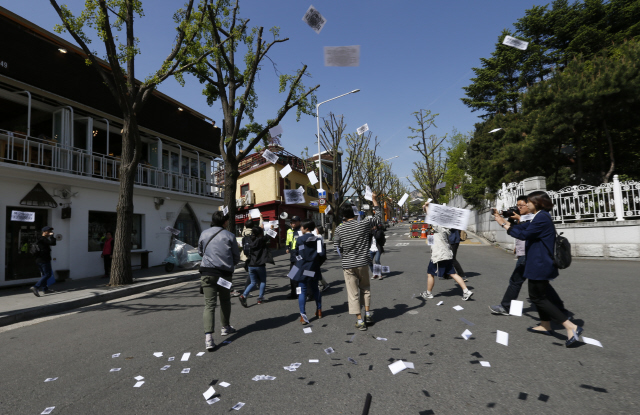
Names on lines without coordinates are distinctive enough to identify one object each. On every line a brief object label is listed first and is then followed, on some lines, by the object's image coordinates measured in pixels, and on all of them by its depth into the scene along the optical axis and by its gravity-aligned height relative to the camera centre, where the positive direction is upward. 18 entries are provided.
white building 10.77 +2.58
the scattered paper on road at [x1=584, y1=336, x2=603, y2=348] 3.79 -1.43
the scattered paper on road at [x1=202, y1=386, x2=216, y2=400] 3.00 -1.51
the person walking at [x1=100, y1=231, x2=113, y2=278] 12.27 -0.82
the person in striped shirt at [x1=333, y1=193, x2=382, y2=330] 4.89 -0.57
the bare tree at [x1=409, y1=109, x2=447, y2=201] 34.25 +5.90
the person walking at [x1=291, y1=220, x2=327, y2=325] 5.38 -0.66
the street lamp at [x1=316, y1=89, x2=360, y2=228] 23.60 +9.14
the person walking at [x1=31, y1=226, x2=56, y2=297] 8.75 -0.62
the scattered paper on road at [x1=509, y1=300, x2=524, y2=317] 4.25 -1.13
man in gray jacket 4.58 -0.54
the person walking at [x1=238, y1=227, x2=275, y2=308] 6.95 -0.66
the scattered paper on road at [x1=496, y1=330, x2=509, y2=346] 4.02 -1.45
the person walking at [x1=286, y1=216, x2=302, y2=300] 7.29 -0.47
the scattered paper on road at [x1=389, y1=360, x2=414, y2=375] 3.39 -1.48
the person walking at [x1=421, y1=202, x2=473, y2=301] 6.25 -0.72
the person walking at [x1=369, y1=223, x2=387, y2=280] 9.38 -0.60
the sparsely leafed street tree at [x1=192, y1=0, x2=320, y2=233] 12.88 +5.80
